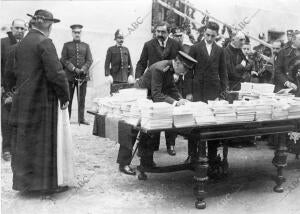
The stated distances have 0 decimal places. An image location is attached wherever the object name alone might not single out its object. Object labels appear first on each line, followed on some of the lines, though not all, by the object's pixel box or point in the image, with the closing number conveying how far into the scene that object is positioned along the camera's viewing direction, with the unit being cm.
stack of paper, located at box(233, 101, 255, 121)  463
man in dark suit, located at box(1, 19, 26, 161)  620
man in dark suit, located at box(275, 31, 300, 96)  675
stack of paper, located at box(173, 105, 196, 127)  434
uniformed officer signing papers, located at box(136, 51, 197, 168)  501
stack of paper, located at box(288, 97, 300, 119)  502
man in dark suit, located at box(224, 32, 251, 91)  733
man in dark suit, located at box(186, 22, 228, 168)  657
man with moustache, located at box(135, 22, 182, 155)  703
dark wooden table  453
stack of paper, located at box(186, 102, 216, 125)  443
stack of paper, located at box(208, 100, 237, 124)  452
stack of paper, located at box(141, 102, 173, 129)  426
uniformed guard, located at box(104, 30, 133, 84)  945
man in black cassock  476
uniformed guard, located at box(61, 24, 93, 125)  893
